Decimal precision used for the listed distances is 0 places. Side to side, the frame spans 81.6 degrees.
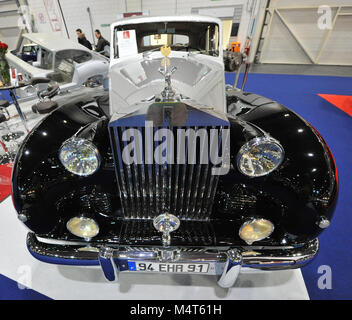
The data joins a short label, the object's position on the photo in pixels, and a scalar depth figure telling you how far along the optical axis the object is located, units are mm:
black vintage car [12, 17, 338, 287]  1022
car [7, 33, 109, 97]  4477
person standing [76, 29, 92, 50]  7502
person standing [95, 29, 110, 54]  7137
